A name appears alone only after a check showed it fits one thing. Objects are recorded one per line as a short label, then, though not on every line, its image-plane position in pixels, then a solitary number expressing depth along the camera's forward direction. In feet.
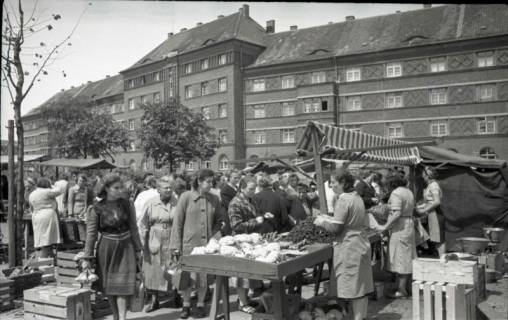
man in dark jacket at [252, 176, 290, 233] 26.45
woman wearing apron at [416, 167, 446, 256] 33.22
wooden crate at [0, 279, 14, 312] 23.09
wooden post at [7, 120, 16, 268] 27.71
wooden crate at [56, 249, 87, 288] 23.45
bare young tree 27.94
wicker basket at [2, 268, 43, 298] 24.56
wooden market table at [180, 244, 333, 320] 17.34
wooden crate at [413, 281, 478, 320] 18.94
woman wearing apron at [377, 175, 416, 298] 25.54
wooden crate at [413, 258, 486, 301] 20.10
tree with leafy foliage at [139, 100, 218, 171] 137.69
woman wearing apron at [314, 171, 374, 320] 19.42
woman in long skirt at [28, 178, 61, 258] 32.86
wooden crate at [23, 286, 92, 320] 19.61
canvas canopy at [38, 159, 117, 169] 70.29
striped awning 28.22
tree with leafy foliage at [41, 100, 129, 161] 155.74
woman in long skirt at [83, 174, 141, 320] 19.43
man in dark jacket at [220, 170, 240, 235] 29.71
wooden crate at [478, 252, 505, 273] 30.70
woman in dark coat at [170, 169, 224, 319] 22.22
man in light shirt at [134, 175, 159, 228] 26.10
